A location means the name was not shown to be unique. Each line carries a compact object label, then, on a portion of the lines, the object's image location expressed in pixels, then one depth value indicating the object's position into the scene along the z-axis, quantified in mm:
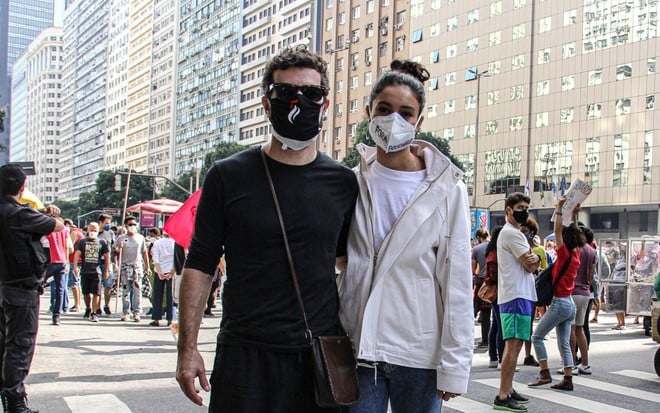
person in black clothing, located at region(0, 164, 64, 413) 5941
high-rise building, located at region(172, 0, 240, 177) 111062
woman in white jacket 3129
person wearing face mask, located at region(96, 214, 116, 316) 16383
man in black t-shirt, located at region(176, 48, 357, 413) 2912
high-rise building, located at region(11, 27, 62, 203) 192875
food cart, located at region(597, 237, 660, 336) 15867
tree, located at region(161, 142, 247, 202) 85938
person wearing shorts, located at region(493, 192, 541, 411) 7219
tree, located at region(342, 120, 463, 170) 60438
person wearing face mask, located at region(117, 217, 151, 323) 15180
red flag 8711
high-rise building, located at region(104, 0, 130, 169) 152000
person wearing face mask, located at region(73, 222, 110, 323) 15273
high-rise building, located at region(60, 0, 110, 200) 164000
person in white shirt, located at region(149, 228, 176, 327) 14047
